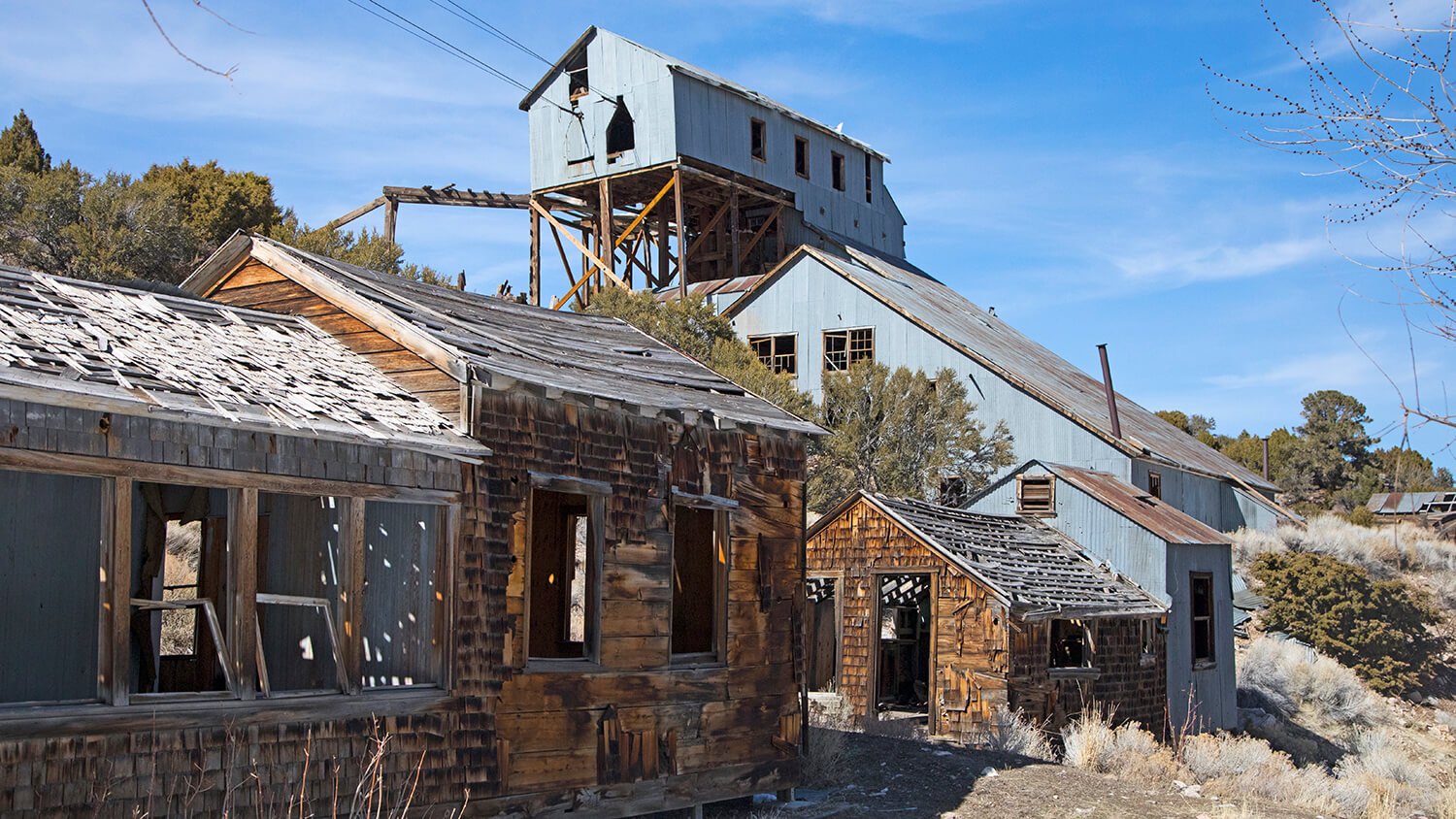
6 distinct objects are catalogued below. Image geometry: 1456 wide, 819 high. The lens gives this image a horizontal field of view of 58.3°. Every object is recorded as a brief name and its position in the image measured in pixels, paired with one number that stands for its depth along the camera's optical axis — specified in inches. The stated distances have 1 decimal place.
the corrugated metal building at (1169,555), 883.4
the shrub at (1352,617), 1175.0
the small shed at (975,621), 730.8
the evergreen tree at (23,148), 1229.1
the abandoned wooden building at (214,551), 285.4
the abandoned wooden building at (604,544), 378.6
